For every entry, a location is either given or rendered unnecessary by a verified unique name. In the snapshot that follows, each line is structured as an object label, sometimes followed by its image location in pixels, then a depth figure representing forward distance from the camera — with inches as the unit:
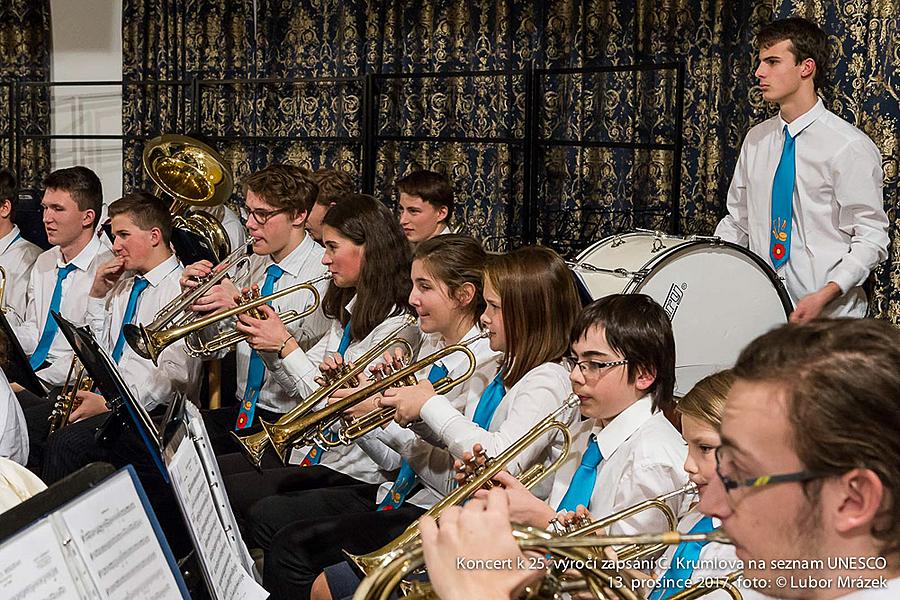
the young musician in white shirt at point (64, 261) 188.9
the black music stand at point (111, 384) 94.5
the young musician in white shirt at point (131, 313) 145.1
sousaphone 220.4
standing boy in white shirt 155.6
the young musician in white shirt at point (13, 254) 205.8
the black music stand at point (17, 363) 139.8
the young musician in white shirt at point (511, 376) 107.1
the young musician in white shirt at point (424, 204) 212.2
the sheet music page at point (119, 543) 56.4
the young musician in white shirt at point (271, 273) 154.3
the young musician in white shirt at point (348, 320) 134.4
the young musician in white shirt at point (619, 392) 92.1
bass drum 153.6
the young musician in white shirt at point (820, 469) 44.3
